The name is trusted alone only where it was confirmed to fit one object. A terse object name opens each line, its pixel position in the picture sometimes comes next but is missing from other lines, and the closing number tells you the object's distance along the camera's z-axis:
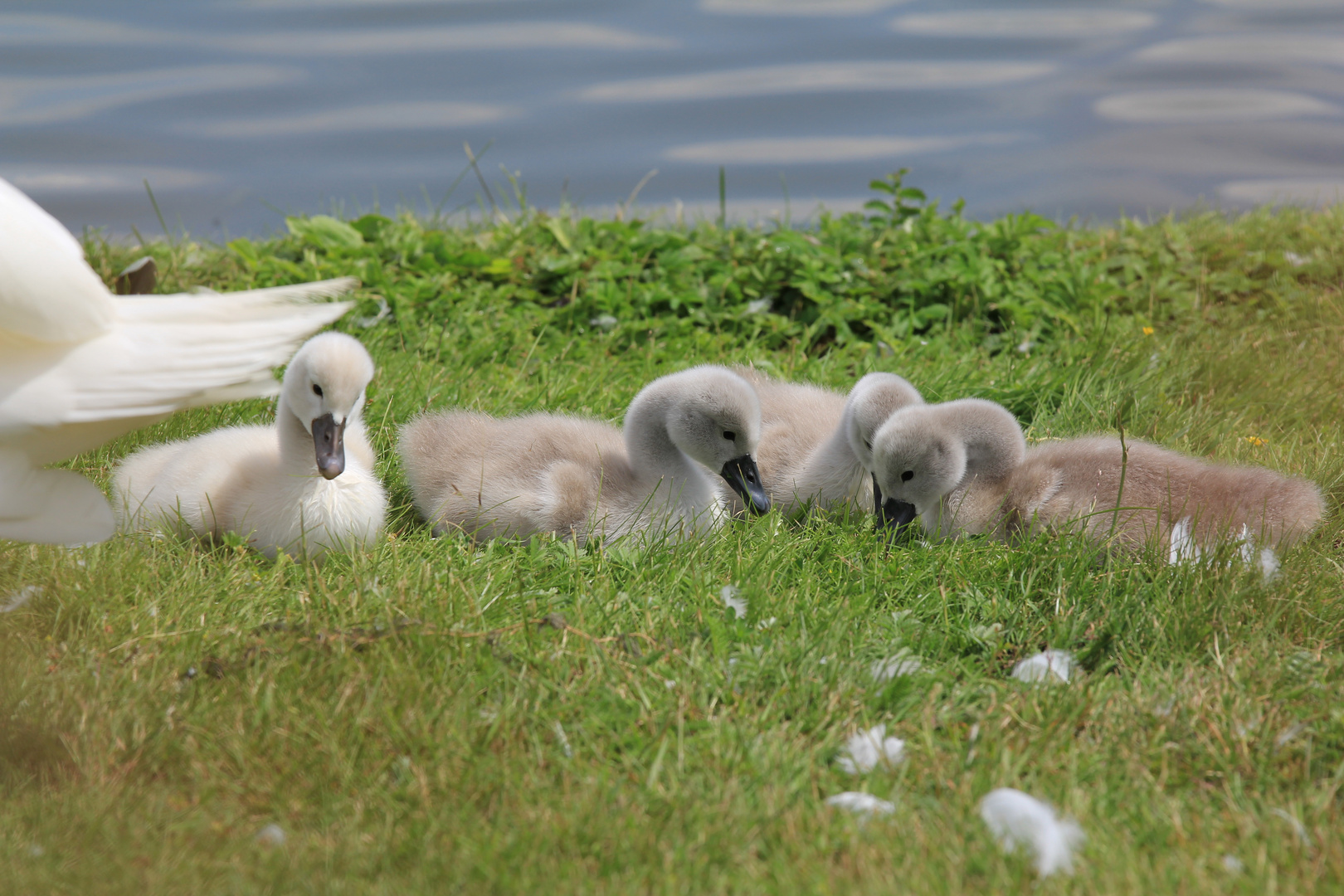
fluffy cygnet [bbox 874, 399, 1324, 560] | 6.73
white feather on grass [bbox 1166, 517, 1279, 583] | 6.13
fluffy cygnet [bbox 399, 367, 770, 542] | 7.08
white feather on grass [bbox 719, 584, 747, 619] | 5.94
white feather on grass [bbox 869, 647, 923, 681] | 5.40
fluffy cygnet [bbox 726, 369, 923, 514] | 7.70
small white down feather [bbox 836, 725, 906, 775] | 4.77
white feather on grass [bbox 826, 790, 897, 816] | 4.39
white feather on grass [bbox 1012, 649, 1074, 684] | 5.41
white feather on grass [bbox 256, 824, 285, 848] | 4.22
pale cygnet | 6.34
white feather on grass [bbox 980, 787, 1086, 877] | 4.11
